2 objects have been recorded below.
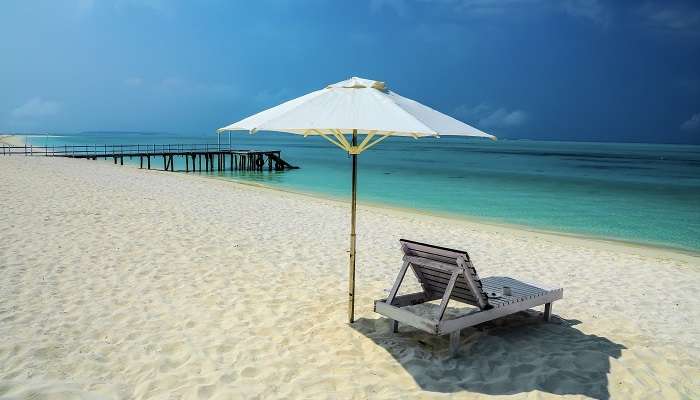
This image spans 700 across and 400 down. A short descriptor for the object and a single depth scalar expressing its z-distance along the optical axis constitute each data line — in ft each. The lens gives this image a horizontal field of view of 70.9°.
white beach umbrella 13.14
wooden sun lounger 13.71
